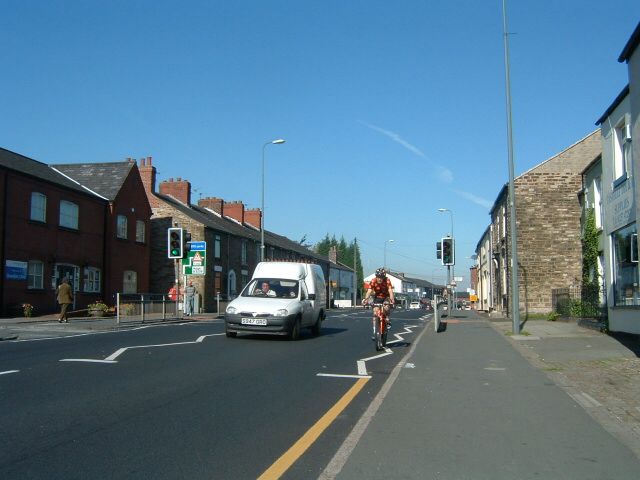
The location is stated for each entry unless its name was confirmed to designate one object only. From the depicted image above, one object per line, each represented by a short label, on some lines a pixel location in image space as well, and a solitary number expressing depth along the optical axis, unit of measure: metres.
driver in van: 17.12
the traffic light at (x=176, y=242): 27.12
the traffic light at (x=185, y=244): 27.25
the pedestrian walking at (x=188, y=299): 30.47
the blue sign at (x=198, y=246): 30.41
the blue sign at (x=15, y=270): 27.21
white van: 15.51
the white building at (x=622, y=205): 13.13
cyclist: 14.37
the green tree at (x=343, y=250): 138.60
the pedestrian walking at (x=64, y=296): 23.25
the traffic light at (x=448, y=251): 24.83
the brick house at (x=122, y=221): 35.42
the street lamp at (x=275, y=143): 37.09
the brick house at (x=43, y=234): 27.41
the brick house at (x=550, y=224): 28.97
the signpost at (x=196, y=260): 29.80
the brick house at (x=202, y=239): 43.31
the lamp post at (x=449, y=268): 24.97
